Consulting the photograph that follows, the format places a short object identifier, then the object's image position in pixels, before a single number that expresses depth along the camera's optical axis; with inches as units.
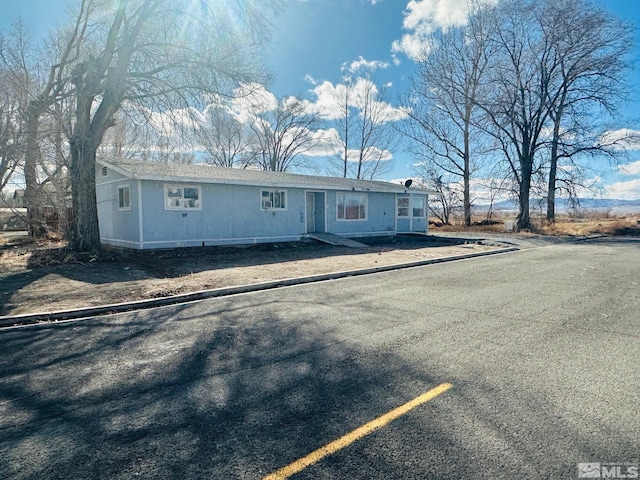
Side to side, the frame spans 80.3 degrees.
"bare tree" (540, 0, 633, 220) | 999.0
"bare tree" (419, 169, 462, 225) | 1316.4
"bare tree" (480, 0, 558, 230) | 1089.4
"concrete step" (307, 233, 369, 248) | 649.0
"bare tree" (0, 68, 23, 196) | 454.6
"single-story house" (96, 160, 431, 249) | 520.2
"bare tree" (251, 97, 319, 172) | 1577.3
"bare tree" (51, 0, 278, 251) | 463.5
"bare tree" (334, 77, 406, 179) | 1574.8
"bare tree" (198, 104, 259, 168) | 511.1
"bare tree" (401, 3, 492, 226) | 1181.7
